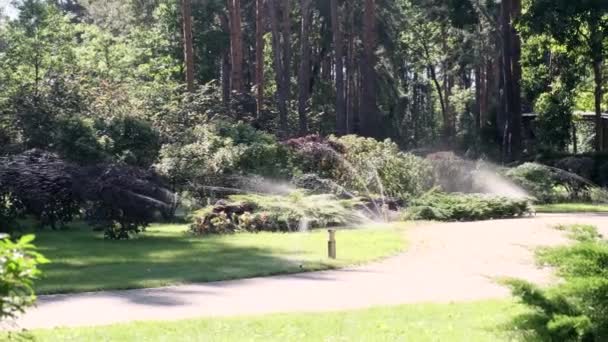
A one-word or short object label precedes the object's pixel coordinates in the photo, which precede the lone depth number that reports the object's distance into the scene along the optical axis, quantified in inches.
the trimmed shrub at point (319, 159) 1060.5
